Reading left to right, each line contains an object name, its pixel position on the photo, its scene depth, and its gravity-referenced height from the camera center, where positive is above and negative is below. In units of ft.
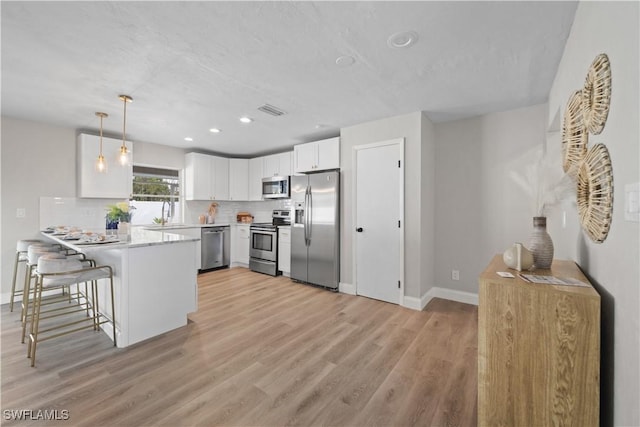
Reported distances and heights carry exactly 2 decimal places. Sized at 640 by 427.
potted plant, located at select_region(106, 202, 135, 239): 10.01 -0.18
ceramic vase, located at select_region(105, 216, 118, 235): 10.32 -0.54
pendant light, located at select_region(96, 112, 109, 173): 10.51 +1.84
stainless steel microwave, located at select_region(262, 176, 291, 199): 17.06 +1.66
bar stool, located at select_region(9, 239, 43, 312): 10.56 -1.86
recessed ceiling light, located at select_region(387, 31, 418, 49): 6.04 +4.02
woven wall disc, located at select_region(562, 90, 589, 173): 4.89 +1.56
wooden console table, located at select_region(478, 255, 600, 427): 3.56 -1.98
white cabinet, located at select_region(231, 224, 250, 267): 18.39 -2.18
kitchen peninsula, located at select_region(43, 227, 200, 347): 7.93 -2.25
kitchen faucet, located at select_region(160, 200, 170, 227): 16.94 +0.02
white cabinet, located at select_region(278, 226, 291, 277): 15.75 -2.17
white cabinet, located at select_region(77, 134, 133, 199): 13.11 +1.99
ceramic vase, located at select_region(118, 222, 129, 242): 9.93 -0.62
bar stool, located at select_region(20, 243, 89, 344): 8.06 -1.42
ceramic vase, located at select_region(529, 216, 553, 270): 5.21 -0.67
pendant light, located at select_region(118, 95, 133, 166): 9.68 +2.18
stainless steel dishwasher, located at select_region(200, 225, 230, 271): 17.01 -2.25
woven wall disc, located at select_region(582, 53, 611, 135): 3.65 +1.77
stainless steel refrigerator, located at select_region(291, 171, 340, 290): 13.15 -0.81
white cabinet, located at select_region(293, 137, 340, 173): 13.35 +3.00
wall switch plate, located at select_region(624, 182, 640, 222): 2.69 +0.13
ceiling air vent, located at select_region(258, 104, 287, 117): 10.48 +4.13
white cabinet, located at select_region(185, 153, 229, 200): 17.43 +2.39
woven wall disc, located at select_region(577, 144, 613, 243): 3.59 +0.33
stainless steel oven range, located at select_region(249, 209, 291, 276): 16.26 -1.99
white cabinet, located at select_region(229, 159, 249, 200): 19.27 +2.41
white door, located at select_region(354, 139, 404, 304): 11.37 -0.29
